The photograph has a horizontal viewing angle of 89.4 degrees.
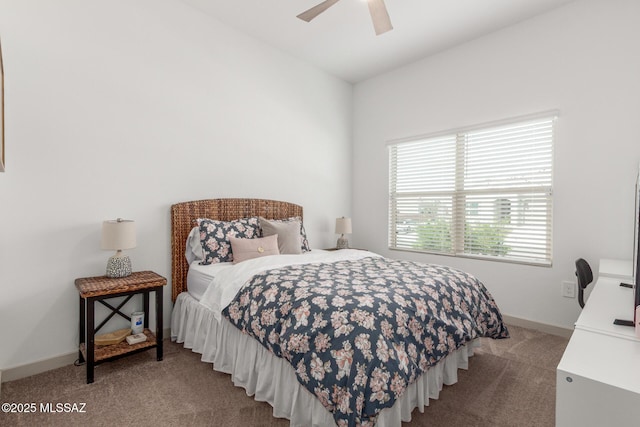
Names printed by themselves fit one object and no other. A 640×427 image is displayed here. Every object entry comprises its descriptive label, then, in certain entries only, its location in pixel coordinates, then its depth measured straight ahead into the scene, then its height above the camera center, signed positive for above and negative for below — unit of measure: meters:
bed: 1.45 -0.68
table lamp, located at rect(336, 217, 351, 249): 4.14 -0.25
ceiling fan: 2.23 +1.40
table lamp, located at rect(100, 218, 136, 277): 2.27 -0.24
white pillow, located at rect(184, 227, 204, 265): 2.91 -0.34
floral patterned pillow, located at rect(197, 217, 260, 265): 2.80 -0.25
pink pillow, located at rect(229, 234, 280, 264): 2.79 -0.35
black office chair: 2.30 -0.46
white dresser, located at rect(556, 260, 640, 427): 0.87 -0.47
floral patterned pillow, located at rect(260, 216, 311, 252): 3.47 -0.32
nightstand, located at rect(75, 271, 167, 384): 2.08 -0.71
